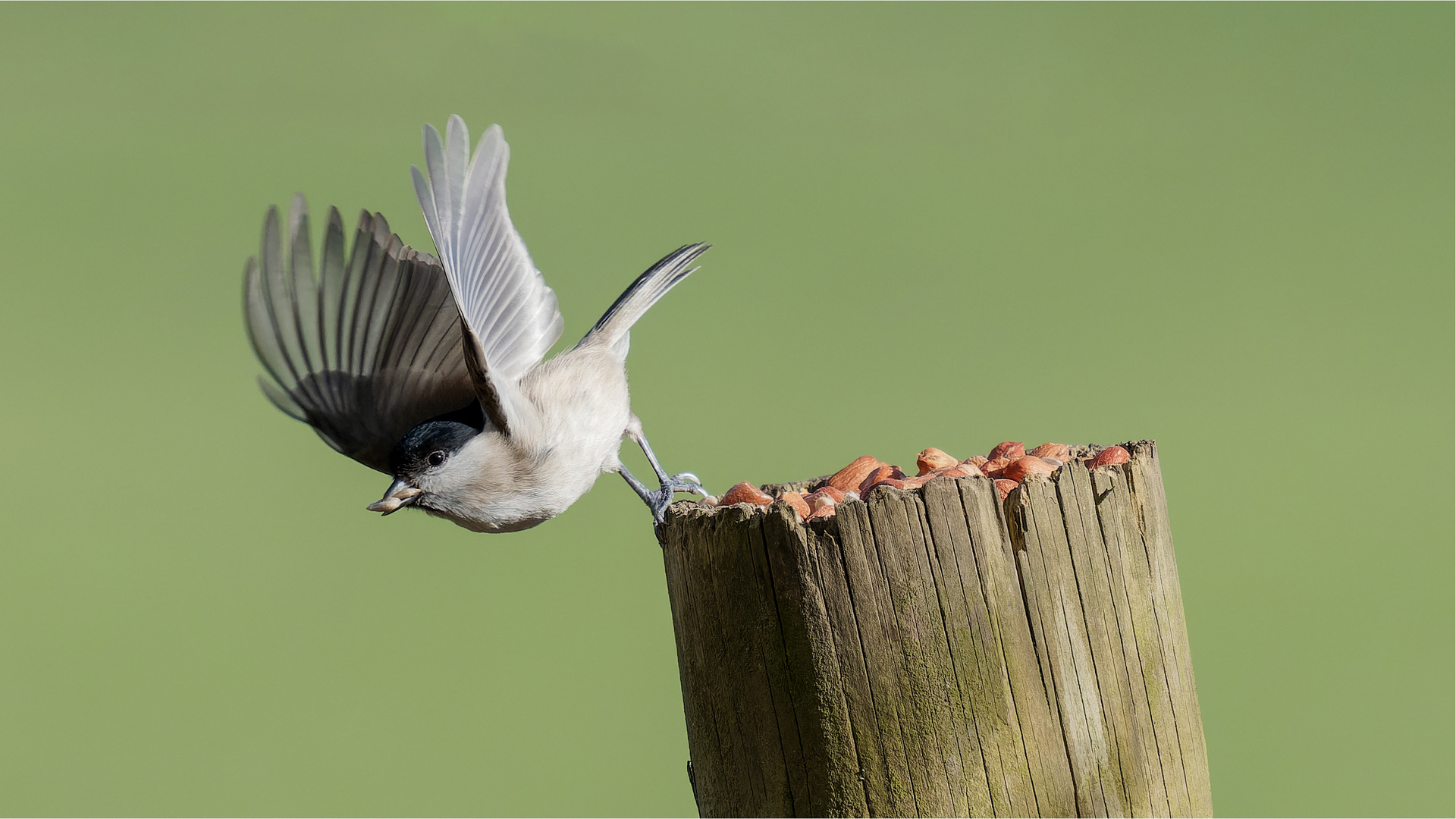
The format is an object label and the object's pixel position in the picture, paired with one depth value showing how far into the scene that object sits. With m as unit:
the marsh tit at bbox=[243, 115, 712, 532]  6.79
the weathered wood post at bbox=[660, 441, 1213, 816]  6.71
